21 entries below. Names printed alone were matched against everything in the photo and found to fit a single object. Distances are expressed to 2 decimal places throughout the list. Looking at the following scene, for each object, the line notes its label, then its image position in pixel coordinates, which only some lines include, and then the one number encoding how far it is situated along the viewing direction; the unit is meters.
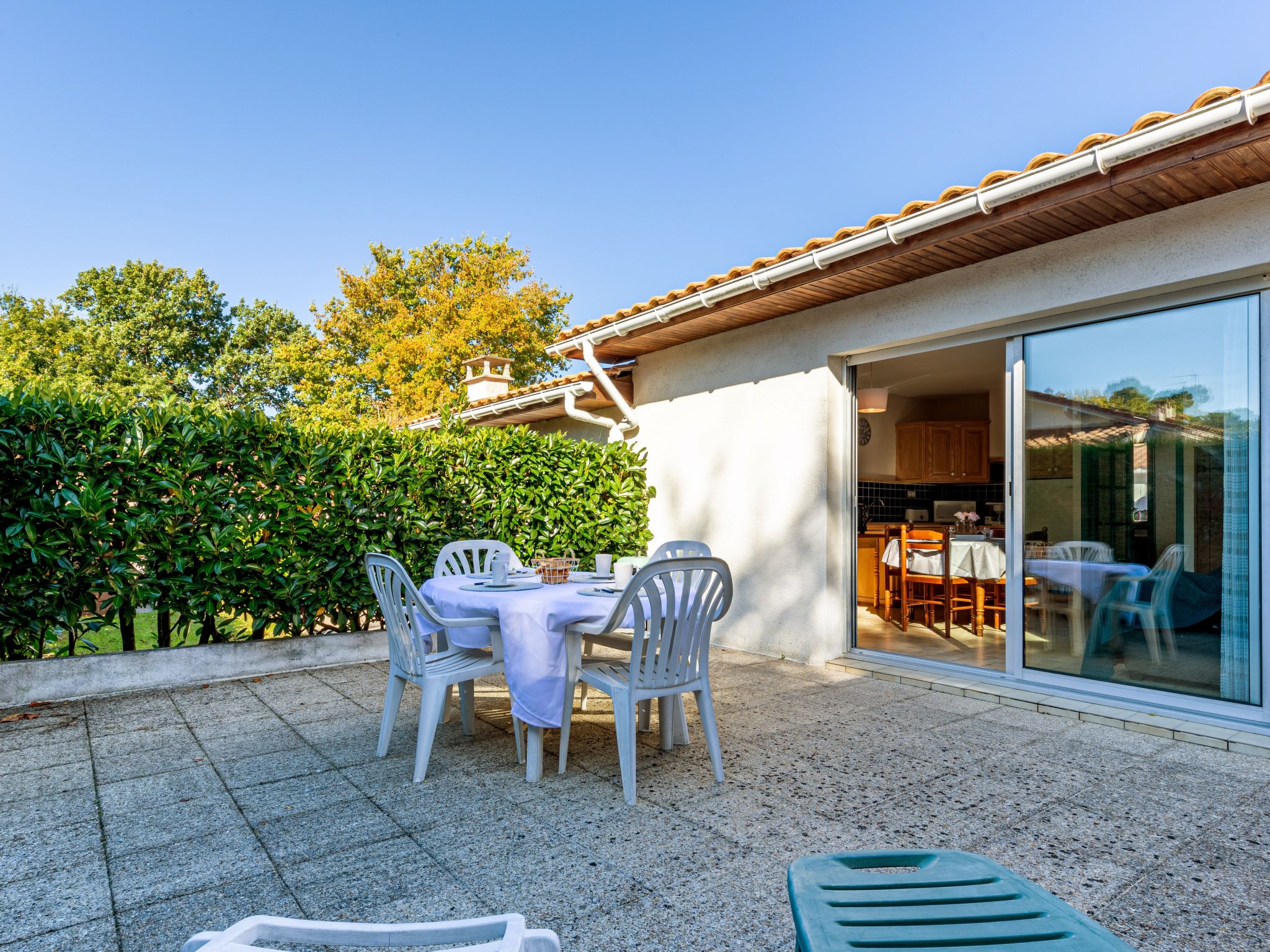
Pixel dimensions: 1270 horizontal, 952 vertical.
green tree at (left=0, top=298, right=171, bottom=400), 24.81
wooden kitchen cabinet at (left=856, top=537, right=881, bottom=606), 8.00
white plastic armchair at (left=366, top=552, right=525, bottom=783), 3.03
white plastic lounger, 0.96
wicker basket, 3.72
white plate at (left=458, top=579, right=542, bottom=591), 3.43
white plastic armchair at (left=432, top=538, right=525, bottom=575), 4.65
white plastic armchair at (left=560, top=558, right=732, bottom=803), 2.85
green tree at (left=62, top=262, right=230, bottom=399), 27.72
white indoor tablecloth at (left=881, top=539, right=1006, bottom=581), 6.48
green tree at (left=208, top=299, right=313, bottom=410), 29.14
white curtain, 3.61
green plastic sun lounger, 1.15
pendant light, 7.10
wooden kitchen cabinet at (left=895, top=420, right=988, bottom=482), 9.03
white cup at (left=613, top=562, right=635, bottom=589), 3.52
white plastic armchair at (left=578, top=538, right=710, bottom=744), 3.54
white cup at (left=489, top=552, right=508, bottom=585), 3.48
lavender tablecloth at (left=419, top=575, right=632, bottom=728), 3.02
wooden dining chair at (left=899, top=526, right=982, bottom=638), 6.67
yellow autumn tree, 18.98
